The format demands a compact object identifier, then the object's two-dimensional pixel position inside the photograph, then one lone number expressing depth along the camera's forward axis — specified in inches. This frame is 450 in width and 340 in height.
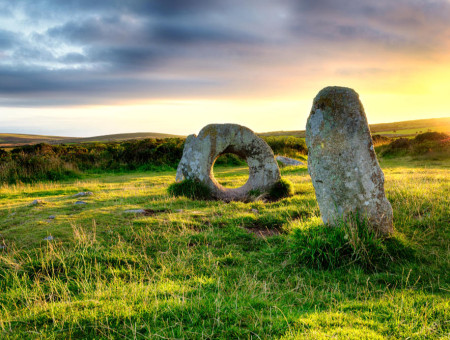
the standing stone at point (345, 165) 241.1
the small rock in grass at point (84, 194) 496.1
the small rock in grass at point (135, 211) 353.7
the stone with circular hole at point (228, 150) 458.9
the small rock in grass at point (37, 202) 423.2
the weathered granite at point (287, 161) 940.5
